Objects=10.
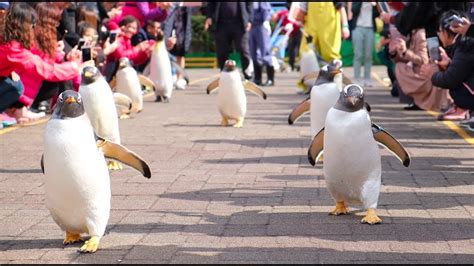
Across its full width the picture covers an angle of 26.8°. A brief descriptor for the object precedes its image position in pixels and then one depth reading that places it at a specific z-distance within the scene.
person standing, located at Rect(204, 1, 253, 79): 16.72
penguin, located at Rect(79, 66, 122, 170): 7.98
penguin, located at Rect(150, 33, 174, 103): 14.08
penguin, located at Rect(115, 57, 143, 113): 12.24
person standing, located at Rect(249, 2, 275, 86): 17.67
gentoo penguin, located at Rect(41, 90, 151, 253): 5.34
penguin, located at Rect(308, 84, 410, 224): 6.00
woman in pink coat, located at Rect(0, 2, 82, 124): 10.28
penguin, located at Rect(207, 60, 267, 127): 10.91
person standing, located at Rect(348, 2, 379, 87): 17.61
